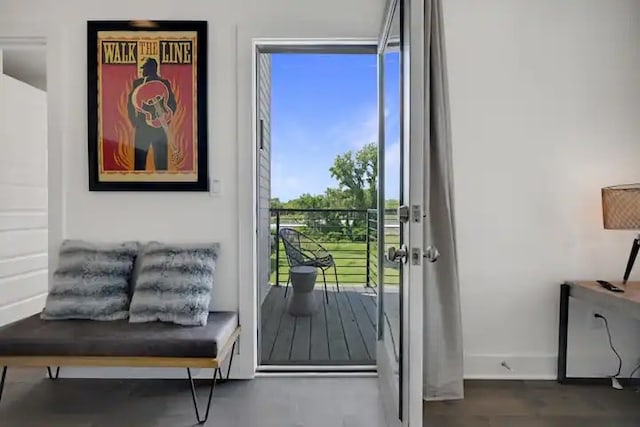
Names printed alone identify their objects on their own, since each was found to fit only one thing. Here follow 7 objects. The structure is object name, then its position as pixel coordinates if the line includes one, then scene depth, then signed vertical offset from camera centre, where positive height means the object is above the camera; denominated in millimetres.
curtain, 2260 -323
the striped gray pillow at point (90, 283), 2281 -419
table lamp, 2216 -7
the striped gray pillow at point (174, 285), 2232 -426
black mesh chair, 4191 -453
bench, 1999 -692
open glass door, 1431 -26
